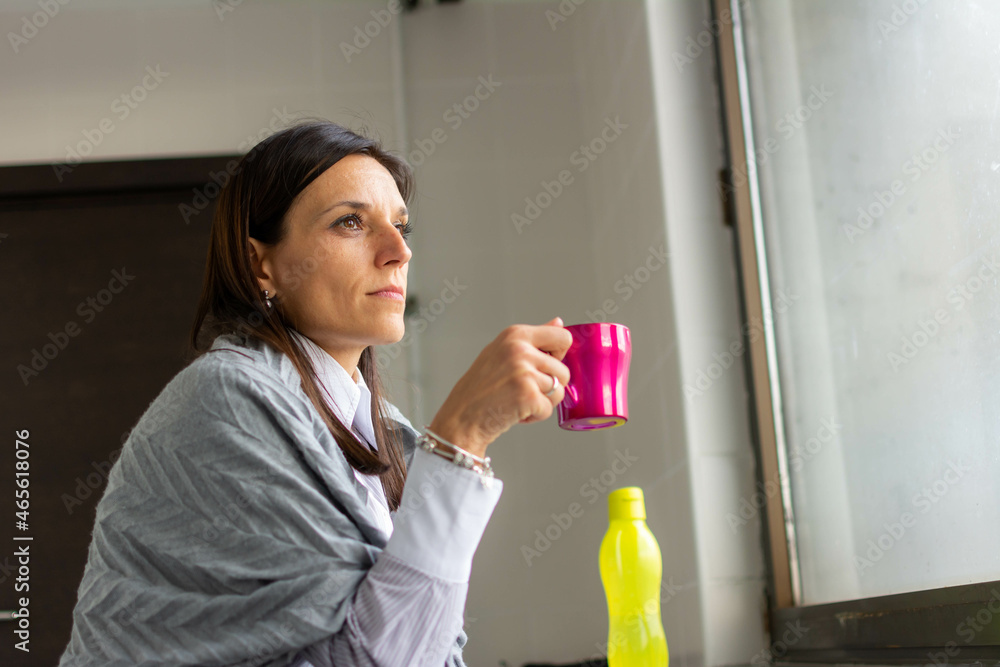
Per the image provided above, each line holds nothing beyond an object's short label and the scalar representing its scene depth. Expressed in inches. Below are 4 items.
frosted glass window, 46.3
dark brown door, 95.7
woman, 35.0
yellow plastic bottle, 55.2
